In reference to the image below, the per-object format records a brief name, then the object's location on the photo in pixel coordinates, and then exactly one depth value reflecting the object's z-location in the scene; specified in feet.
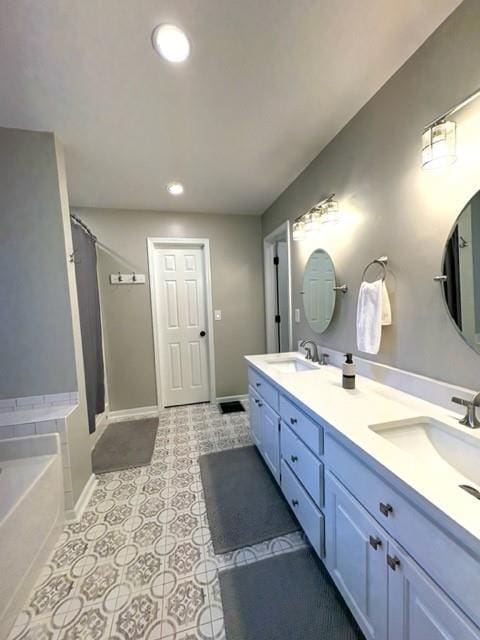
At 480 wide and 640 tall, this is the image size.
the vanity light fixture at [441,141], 3.46
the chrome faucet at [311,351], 7.16
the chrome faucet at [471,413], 3.21
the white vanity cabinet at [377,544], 2.06
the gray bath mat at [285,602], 3.51
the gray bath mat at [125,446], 7.45
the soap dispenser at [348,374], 4.92
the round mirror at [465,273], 3.46
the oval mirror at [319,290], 6.63
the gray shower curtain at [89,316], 7.43
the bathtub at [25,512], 3.84
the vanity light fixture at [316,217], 6.01
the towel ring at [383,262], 4.89
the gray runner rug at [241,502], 5.00
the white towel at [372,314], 4.76
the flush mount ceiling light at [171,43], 3.60
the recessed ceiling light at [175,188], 8.20
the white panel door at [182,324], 10.94
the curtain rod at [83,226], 7.22
